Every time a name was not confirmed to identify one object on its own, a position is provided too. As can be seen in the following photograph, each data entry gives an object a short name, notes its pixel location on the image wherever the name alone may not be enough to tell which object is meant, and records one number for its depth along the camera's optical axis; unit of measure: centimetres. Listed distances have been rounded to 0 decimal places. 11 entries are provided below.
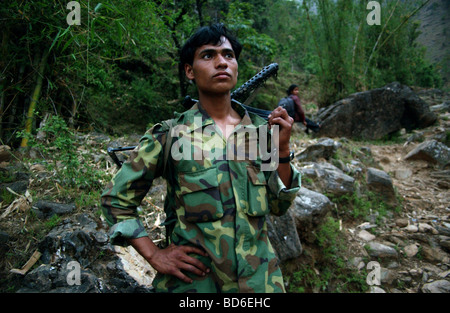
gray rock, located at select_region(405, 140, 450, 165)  528
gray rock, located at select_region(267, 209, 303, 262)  299
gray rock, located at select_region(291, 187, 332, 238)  332
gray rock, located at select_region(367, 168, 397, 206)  446
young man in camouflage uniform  130
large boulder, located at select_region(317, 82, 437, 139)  733
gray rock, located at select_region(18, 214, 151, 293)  177
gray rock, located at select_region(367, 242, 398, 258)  351
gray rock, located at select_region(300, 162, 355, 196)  419
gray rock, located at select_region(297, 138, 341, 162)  496
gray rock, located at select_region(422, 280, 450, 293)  302
